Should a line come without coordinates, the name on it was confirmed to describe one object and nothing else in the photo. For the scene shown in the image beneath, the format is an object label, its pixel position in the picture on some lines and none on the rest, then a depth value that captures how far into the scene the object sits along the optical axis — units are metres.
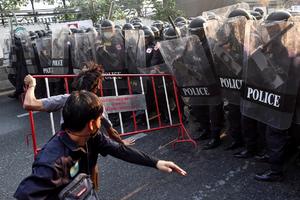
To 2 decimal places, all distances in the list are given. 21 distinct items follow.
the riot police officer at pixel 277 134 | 2.78
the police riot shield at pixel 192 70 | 3.77
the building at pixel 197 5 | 17.08
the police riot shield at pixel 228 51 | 3.39
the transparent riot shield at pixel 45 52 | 6.74
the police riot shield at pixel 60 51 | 6.21
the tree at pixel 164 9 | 13.82
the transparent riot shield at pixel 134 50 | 5.01
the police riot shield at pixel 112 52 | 5.32
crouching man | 1.41
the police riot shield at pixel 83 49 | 5.61
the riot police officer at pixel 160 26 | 6.30
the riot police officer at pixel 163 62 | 4.43
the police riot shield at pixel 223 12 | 4.07
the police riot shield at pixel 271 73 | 2.74
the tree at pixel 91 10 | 13.30
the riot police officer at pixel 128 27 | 5.84
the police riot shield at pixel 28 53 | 7.28
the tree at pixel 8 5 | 11.95
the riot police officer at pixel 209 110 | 3.87
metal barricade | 4.09
